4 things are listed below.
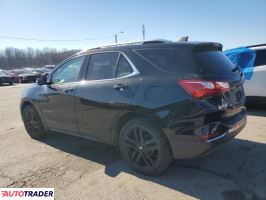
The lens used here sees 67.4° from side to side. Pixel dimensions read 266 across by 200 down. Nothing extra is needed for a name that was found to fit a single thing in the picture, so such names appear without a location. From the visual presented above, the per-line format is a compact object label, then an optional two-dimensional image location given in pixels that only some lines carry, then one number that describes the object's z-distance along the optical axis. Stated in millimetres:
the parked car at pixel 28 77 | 19990
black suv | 2357
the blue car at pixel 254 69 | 4700
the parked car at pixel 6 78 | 18275
